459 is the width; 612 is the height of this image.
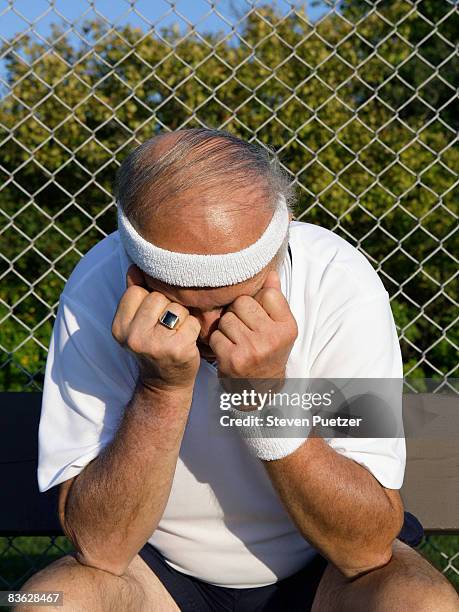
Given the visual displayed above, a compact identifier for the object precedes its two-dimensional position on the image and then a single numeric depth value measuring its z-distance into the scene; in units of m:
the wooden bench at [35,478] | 2.50
